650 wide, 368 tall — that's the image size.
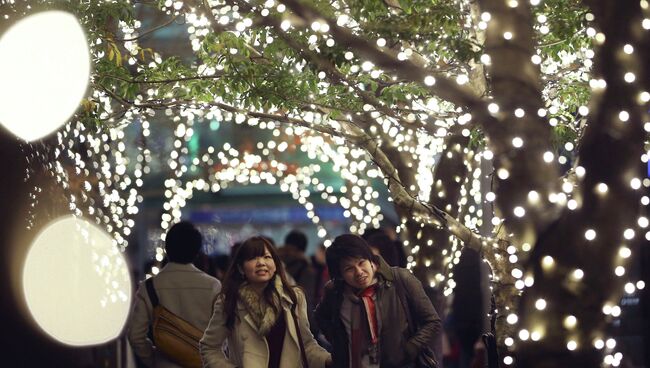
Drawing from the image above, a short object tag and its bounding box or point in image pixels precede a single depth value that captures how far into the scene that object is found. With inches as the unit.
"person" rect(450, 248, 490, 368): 573.9
